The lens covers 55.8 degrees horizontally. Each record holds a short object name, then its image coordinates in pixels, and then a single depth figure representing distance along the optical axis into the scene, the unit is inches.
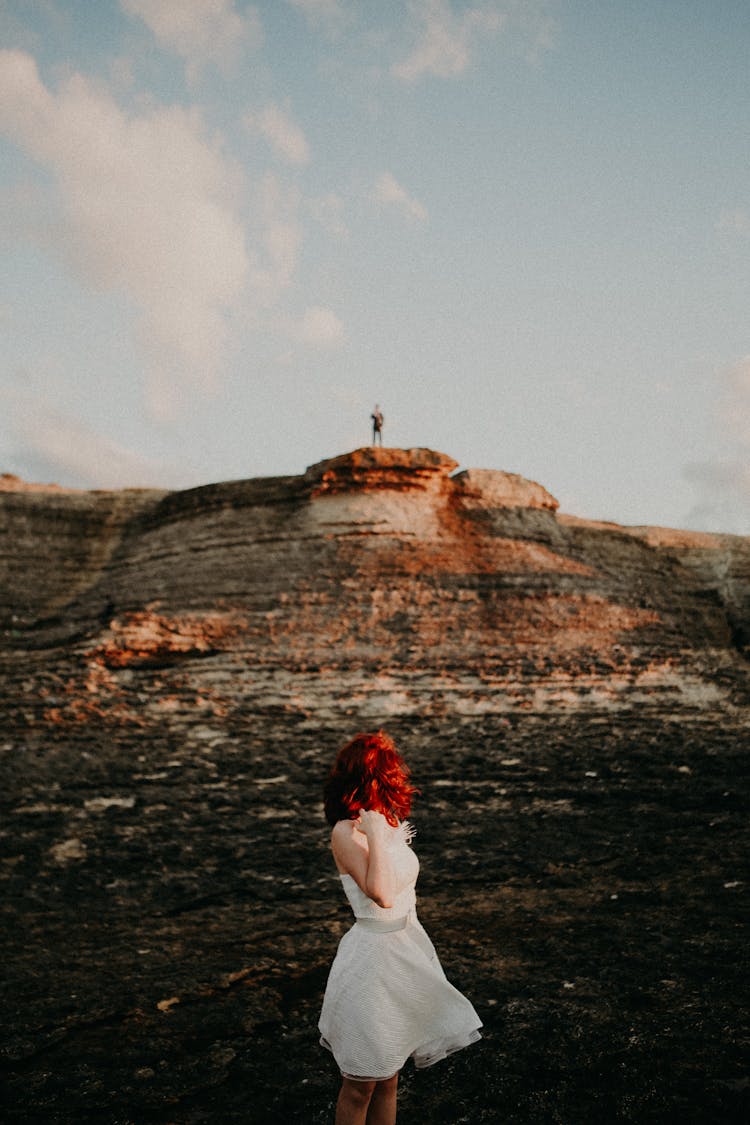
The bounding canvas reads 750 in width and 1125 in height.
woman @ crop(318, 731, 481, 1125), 120.7
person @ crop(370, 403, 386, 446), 1016.2
